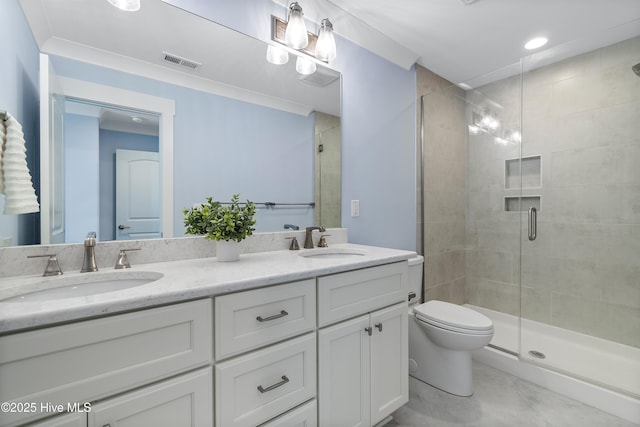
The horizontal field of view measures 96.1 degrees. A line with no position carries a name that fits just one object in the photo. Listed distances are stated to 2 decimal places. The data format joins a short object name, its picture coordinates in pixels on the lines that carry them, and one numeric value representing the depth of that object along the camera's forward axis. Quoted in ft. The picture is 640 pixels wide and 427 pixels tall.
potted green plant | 4.03
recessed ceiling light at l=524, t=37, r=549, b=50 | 6.82
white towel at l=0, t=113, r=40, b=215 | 2.89
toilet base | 5.75
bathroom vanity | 2.09
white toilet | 5.44
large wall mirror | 3.59
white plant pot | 4.13
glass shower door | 6.51
